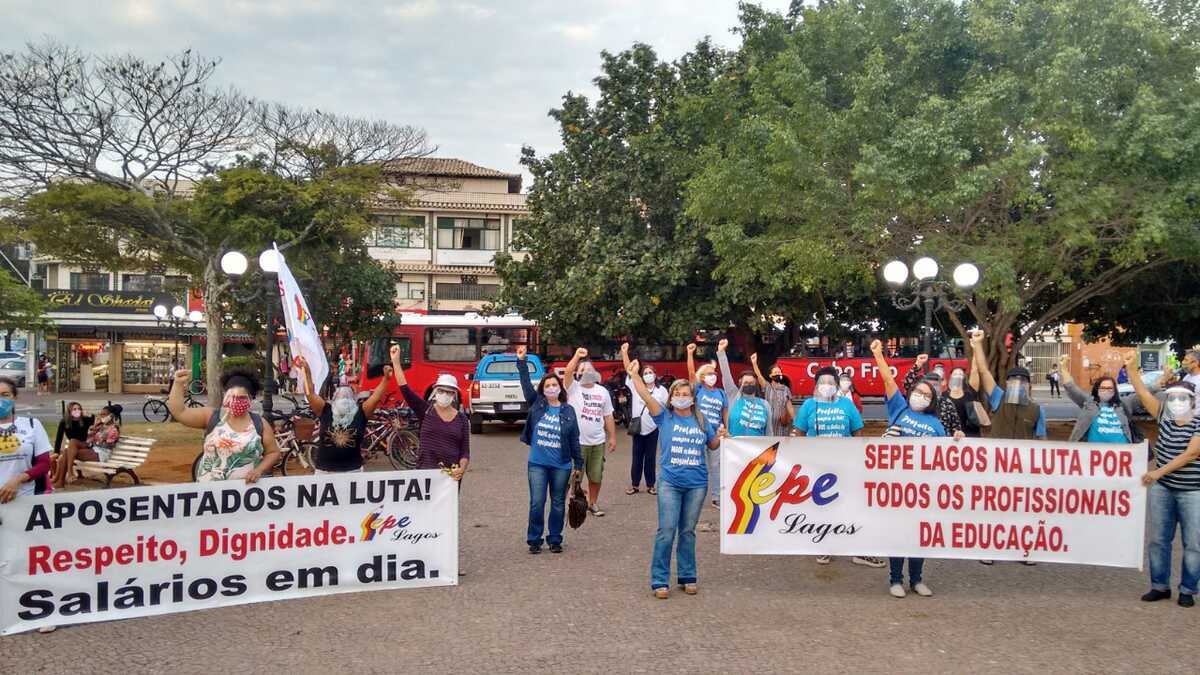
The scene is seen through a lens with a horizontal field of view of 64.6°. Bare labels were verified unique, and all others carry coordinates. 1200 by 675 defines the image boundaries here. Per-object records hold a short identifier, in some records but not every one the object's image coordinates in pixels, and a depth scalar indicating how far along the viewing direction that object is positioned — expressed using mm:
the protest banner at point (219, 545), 6133
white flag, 7527
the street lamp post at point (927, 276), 13789
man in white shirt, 9859
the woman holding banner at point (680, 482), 6992
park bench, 12070
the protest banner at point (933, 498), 7395
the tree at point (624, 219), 23766
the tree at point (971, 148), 16281
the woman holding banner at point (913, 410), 7691
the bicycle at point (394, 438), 14789
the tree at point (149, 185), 18266
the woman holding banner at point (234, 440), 6723
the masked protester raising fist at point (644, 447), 11711
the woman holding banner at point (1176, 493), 6863
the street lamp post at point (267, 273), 11993
